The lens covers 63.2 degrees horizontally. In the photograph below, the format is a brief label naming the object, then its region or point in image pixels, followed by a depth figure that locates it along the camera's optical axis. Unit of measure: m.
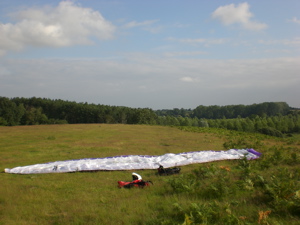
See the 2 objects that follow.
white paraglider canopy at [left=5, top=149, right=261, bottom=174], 11.29
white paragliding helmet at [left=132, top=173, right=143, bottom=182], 8.73
